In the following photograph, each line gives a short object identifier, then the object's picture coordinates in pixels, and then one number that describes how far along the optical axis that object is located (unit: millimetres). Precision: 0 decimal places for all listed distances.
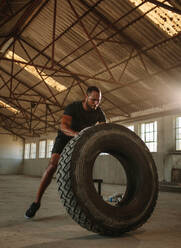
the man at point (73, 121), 2588
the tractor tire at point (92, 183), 2045
